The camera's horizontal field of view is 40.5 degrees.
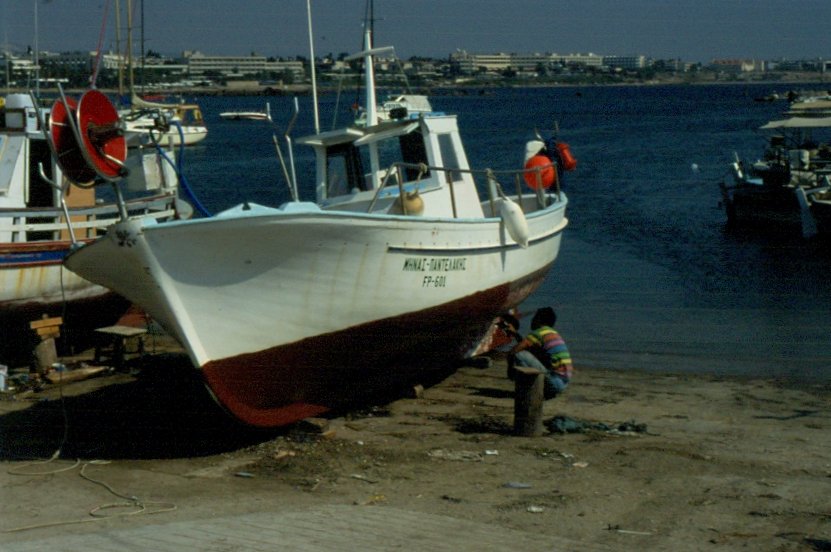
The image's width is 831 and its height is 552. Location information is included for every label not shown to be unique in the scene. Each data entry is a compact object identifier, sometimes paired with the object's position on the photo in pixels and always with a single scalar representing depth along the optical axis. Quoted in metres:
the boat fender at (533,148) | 18.00
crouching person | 12.59
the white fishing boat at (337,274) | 10.03
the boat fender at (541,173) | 17.39
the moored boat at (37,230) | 15.10
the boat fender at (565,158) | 18.77
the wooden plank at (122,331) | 14.55
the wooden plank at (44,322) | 14.70
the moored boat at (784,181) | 31.23
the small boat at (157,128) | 15.85
